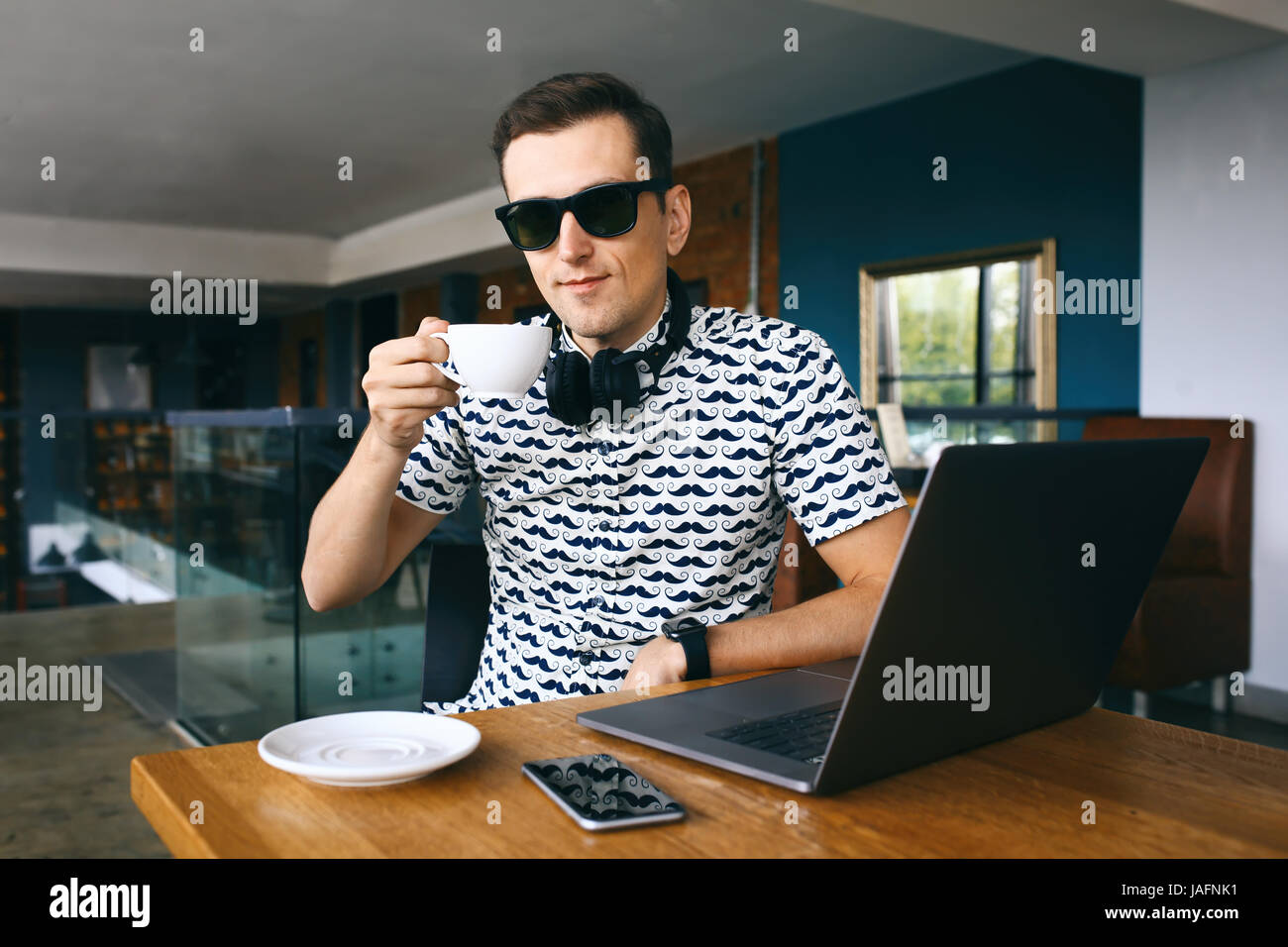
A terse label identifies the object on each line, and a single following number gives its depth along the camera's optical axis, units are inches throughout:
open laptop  26.2
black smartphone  26.2
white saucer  27.9
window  199.6
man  49.6
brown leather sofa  137.6
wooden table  25.3
